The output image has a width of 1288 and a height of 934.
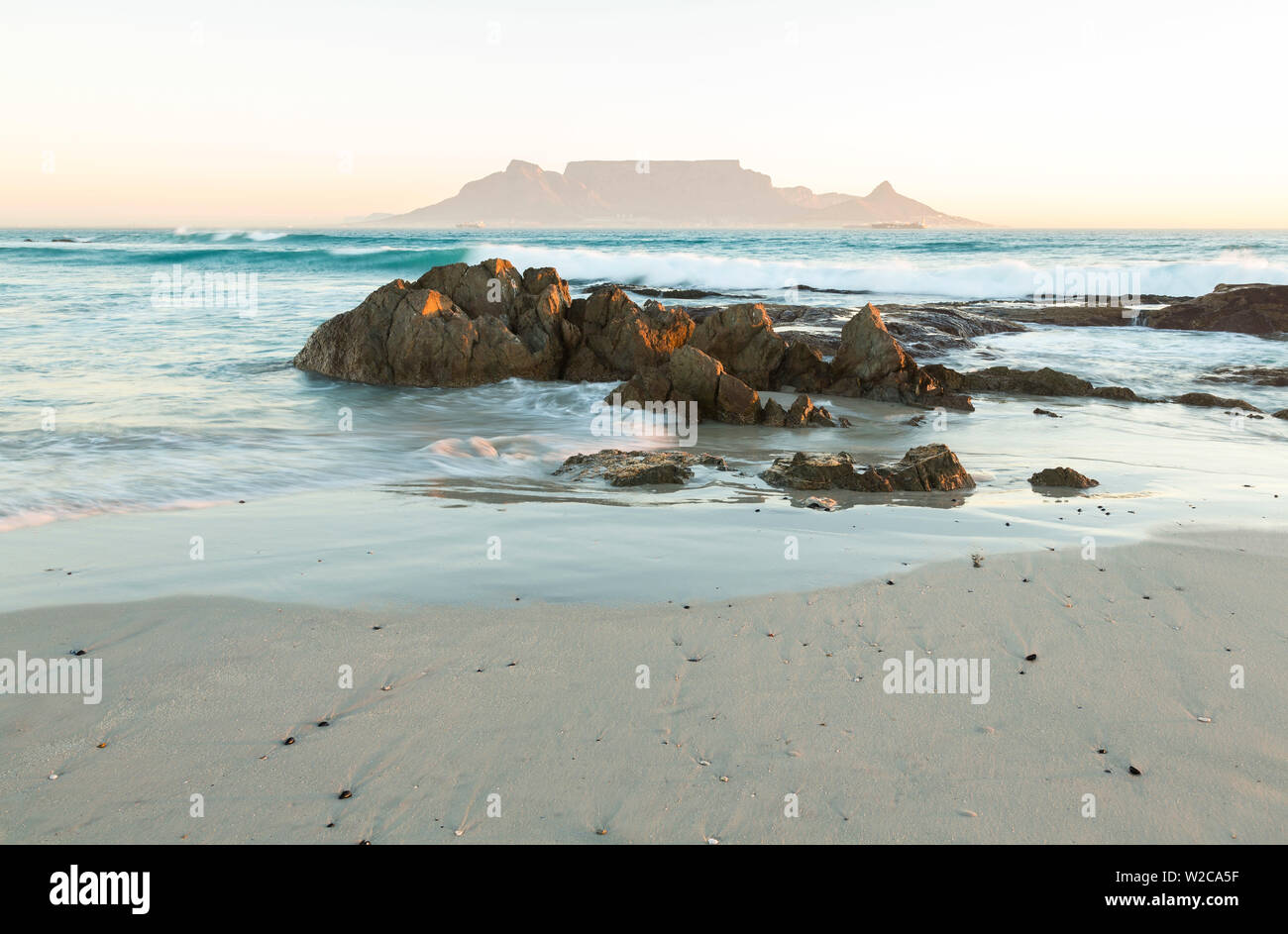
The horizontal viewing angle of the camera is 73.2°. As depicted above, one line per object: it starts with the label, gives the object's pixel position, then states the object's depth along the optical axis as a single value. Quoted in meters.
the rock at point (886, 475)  6.86
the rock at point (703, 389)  10.20
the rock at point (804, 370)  12.30
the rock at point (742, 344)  12.43
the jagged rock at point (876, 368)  11.63
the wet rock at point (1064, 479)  6.98
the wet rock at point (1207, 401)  11.61
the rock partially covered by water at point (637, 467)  7.08
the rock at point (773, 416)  10.05
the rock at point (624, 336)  12.89
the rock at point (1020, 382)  12.09
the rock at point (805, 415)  9.97
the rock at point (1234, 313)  19.27
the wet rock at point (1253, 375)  13.53
